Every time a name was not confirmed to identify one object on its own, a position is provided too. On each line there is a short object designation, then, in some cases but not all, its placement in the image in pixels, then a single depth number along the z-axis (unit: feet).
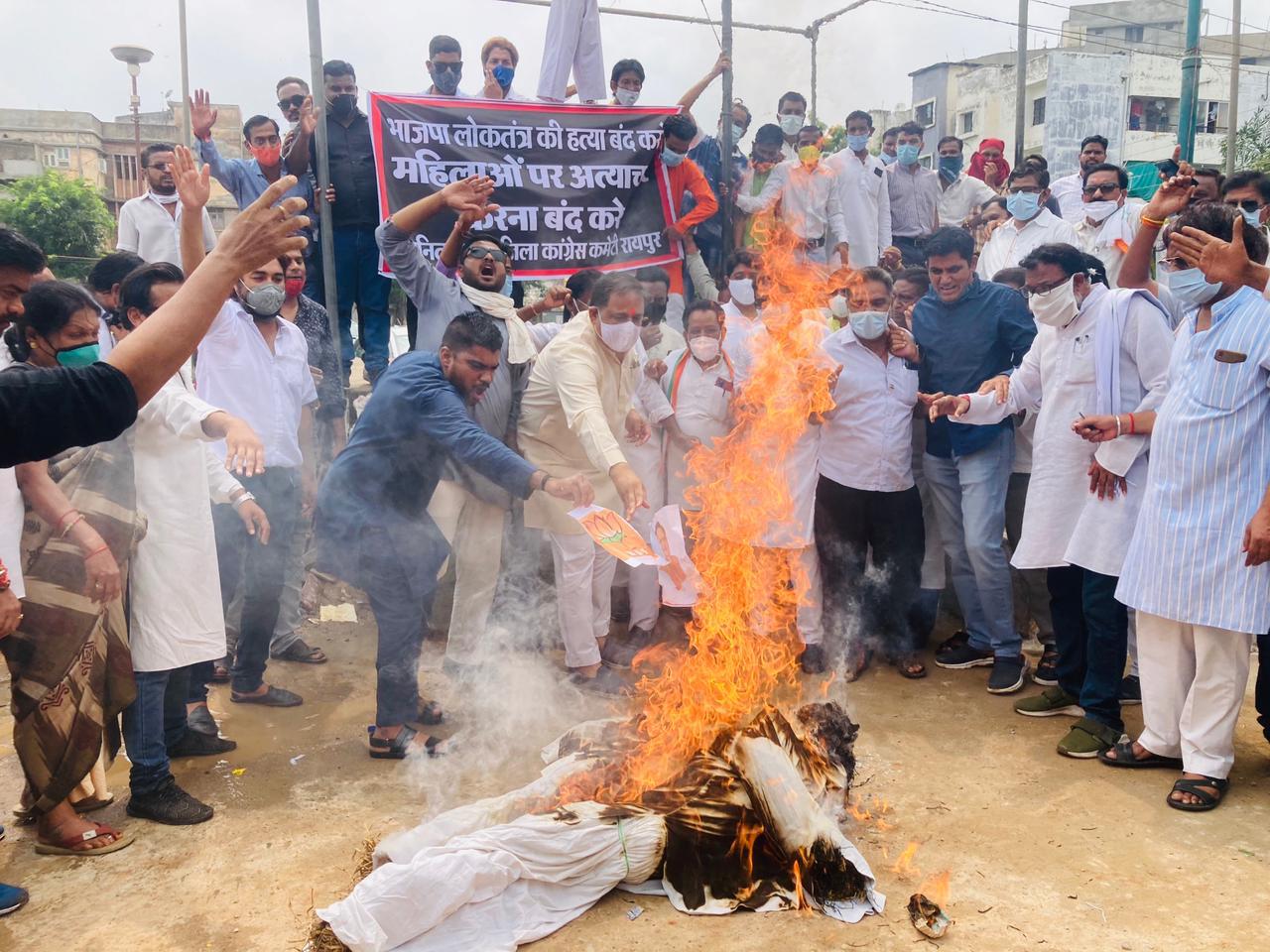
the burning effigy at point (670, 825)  11.19
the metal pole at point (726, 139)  27.78
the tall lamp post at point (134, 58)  83.10
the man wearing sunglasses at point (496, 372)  19.57
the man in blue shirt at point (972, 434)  20.13
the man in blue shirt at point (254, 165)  24.25
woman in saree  13.53
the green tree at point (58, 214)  99.35
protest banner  23.76
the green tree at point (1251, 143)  92.15
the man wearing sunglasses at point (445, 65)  25.38
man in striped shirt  14.51
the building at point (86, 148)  144.56
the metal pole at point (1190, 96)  36.27
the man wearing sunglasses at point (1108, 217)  26.00
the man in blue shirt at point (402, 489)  16.47
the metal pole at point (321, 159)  23.38
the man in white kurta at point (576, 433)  19.45
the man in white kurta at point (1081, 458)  17.04
